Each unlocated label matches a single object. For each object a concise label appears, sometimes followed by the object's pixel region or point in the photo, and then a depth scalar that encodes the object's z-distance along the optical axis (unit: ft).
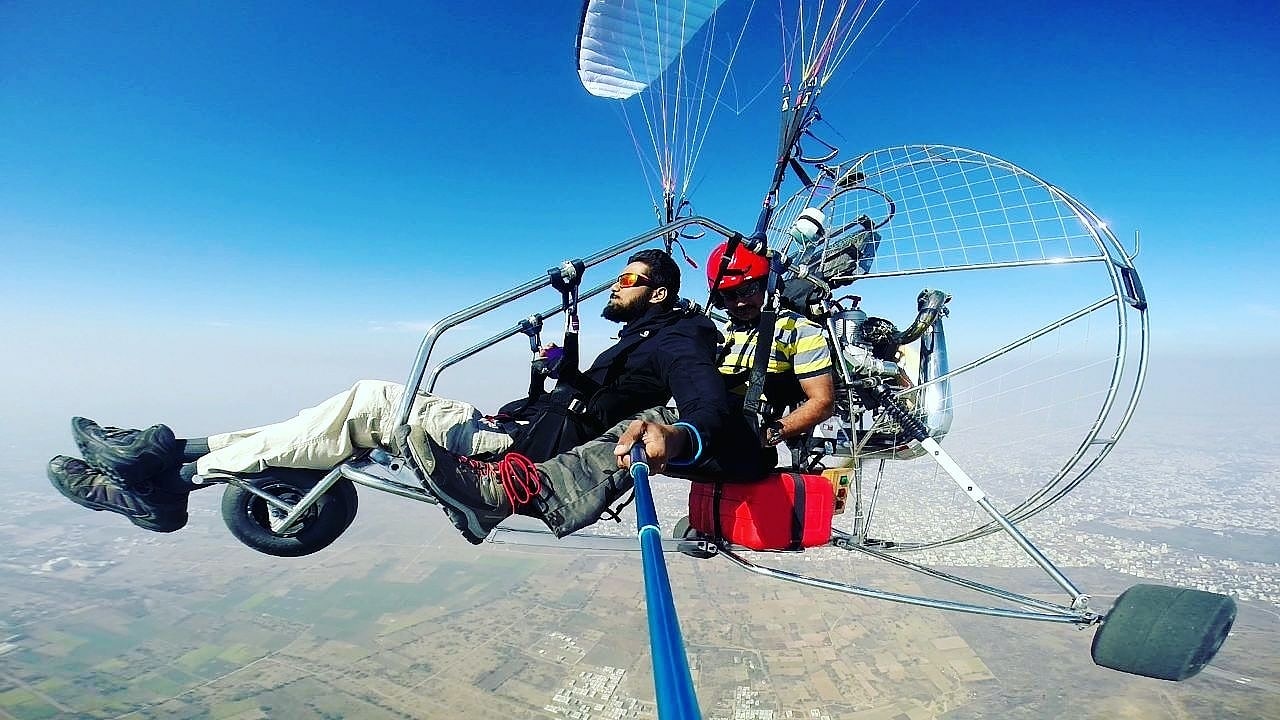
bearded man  8.46
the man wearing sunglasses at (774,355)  12.28
